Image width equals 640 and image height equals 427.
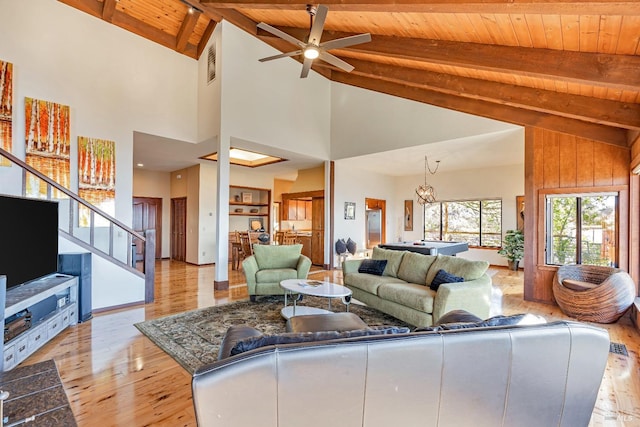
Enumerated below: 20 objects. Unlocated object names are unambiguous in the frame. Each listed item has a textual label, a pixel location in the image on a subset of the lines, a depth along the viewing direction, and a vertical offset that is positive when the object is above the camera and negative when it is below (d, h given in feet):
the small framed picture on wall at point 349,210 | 26.73 +0.46
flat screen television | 8.73 -0.78
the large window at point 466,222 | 26.76 -0.59
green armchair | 14.96 -2.79
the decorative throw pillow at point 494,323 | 4.81 -1.78
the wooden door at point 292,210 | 34.40 +0.57
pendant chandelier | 22.24 +1.71
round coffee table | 11.81 -3.04
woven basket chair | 12.07 -3.39
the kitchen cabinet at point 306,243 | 28.40 -2.70
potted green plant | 24.06 -2.60
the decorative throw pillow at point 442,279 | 11.44 -2.44
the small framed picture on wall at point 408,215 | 31.60 +0.02
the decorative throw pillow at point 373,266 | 14.83 -2.56
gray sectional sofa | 3.67 -2.24
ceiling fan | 10.64 +6.81
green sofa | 10.62 -2.94
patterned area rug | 9.55 -4.32
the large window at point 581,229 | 14.42 -0.68
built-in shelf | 31.65 +1.13
